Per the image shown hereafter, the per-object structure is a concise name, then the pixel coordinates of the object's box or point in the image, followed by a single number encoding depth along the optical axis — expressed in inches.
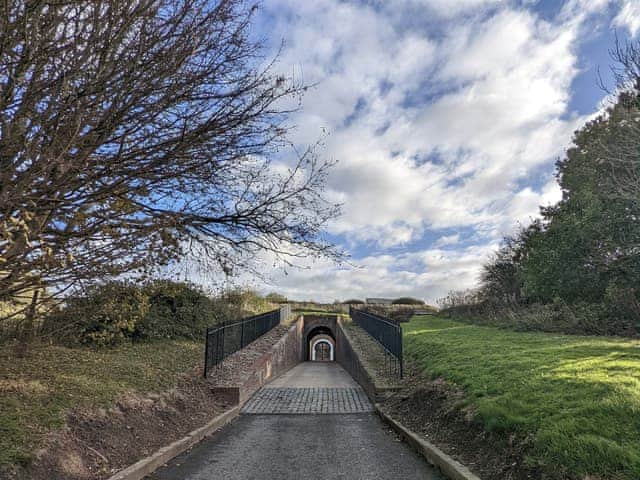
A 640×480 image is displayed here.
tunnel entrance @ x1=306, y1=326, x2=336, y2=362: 1601.9
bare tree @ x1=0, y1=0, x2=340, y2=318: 169.0
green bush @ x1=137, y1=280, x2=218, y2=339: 494.5
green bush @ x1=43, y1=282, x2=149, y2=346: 238.5
